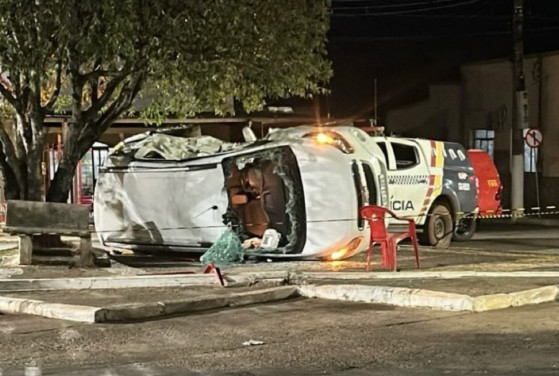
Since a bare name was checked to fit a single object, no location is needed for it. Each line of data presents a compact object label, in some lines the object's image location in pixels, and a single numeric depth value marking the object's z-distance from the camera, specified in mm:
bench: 13164
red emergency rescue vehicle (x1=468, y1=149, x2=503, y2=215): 19094
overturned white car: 13492
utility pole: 24094
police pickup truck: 16516
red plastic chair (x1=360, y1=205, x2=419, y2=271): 12539
